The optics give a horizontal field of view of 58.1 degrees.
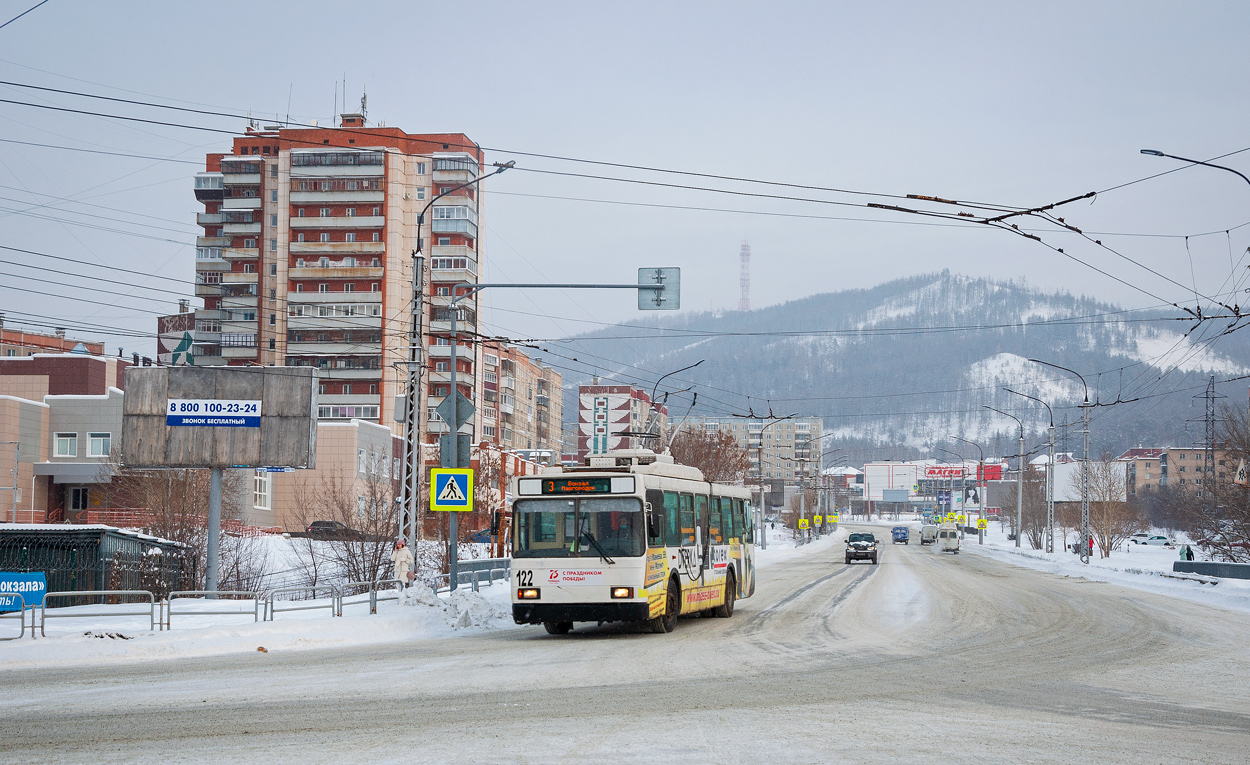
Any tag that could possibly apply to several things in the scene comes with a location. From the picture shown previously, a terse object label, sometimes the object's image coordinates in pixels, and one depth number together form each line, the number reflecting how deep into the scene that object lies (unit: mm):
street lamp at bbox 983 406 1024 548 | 84925
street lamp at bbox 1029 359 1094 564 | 52094
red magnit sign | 175375
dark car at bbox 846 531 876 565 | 59344
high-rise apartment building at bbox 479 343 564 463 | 109375
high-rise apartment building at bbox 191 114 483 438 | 94750
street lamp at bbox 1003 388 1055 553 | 60375
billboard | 30891
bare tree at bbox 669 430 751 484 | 71500
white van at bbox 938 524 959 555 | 85625
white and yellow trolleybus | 18453
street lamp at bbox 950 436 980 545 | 107450
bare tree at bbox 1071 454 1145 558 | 69312
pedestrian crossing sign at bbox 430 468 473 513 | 22203
